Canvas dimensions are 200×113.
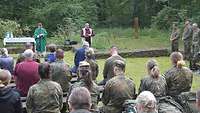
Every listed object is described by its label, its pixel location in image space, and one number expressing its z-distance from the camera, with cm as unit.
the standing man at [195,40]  1905
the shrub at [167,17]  2756
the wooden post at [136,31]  2954
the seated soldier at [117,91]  891
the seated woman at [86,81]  835
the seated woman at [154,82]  931
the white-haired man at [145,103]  602
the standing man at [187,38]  2066
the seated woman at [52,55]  1257
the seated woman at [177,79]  1010
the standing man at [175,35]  2194
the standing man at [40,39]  2306
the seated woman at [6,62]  1232
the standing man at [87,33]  2341
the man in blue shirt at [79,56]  1439
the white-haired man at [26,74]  977
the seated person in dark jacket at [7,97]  783
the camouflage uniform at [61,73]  1085
